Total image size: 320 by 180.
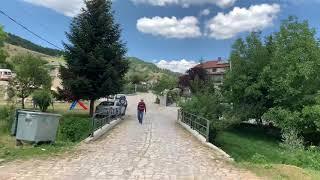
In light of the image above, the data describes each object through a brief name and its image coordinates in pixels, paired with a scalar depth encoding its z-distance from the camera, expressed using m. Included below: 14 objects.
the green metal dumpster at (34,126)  7.25
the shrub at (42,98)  19.57
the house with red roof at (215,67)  62.31
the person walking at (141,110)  14.56
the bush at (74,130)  11.17
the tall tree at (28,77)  22.04
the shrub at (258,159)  7.02
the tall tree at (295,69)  18.01
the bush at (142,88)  60.28
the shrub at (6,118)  13.21
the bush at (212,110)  12.84
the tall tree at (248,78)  19.96
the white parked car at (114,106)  17.02
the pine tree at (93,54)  17.91
